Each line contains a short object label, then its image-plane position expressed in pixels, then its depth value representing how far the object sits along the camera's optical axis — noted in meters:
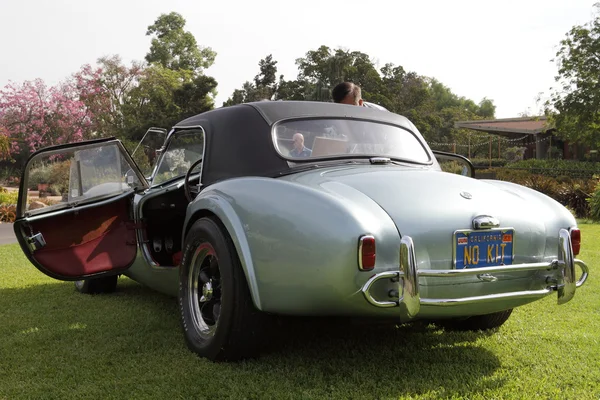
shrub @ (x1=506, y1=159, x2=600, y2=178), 24.27
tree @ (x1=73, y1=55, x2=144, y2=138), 38.53
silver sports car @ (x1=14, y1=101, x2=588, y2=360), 2.77
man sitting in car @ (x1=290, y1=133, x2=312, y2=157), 3.63
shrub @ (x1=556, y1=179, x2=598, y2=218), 14.64
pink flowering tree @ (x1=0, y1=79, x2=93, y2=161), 33.12
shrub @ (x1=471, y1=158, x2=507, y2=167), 31.94
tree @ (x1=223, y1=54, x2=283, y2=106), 42.94
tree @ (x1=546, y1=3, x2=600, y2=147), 26.11
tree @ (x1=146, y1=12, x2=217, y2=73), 56.16
